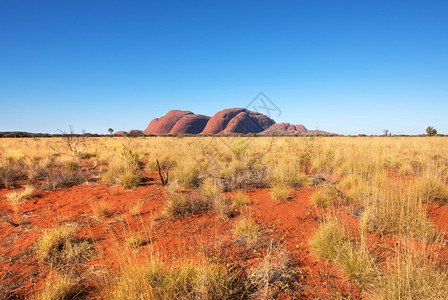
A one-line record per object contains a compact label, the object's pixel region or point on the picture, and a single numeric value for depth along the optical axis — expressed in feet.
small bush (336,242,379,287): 6.58
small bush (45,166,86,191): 19.85
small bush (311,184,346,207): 13.62
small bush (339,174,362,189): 16.67
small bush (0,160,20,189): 20.11
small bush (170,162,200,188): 19.88
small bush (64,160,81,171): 26.41
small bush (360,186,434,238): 9.03
